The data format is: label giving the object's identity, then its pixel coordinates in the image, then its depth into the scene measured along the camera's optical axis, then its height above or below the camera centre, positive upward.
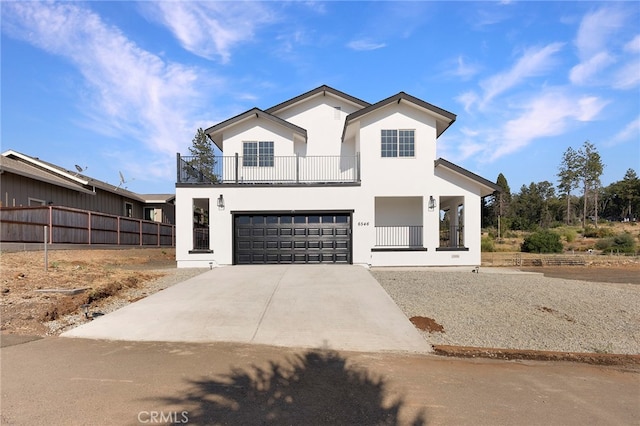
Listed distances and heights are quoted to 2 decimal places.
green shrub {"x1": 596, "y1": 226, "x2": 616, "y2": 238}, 34.44 -1.21
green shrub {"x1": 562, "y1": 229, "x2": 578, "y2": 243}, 34.19 -1.40
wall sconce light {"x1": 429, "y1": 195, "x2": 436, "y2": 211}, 16.62 +0.64
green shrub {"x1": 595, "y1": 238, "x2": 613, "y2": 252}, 29.13 -1.87
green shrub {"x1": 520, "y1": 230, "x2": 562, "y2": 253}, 28.05 -1.70
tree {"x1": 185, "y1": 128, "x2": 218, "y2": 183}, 37.16 +7.17
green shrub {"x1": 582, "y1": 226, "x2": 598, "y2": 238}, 36.34 -1.20
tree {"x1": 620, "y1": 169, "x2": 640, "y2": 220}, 55.09 +4.27
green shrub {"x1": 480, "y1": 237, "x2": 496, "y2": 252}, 29.01 -1.99
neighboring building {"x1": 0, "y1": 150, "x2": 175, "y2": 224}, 19.00 +1.62
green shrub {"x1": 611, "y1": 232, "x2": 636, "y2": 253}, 27.49 -1.78
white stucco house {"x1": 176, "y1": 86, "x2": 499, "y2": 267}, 16.25 +0.95
